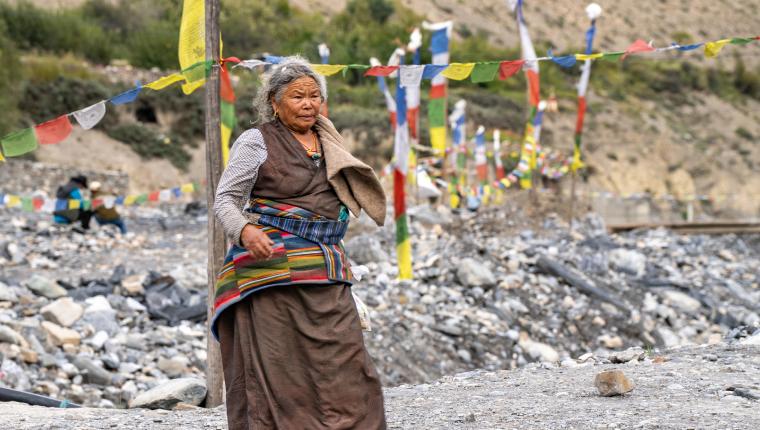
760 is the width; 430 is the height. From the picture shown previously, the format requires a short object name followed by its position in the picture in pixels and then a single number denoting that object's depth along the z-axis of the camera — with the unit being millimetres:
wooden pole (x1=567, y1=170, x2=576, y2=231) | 32397
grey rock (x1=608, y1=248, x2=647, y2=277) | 23937
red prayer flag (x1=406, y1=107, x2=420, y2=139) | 21259
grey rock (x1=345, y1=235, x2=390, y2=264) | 21312
